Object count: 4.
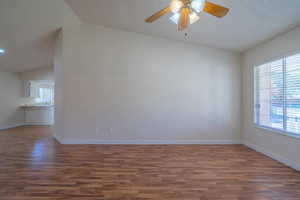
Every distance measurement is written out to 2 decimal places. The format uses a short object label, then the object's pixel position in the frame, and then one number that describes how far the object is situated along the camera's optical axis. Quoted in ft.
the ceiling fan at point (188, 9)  6.28
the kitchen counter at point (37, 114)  23.61
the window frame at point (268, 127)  9.53
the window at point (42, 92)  23.50
